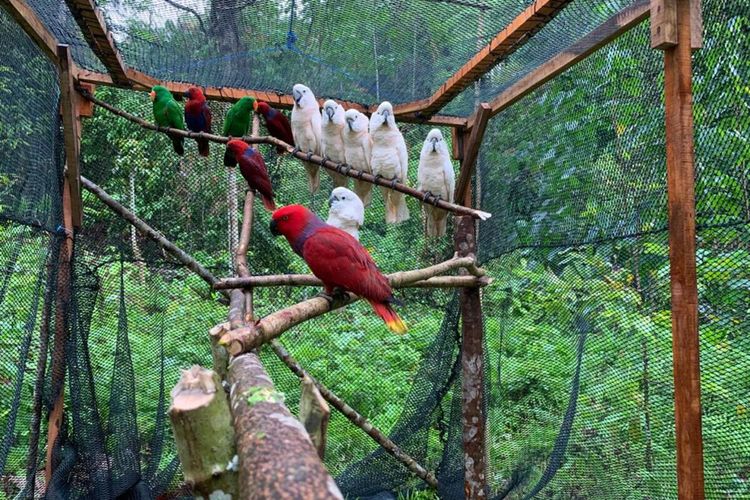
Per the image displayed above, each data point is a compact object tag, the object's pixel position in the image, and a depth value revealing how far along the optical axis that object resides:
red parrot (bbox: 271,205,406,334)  1.87
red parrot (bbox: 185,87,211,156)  2.88
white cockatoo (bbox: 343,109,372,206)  2.77
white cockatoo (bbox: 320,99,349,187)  2.75
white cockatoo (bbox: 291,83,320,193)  2.81
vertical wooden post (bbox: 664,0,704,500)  1.37
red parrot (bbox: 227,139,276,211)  2.70
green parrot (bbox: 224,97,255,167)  2.85
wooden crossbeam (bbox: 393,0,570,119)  1.88
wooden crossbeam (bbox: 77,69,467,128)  2.84
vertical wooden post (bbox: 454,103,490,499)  2.68
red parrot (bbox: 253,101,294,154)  3.02
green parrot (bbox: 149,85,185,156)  2.85
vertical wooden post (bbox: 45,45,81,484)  2.37
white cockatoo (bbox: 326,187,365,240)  2.53
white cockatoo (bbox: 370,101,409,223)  2.69
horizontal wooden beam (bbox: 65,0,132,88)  1.99
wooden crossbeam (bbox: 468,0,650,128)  1.71
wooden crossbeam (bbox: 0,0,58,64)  1.82
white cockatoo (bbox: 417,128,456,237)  2.70
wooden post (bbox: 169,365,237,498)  0.75
